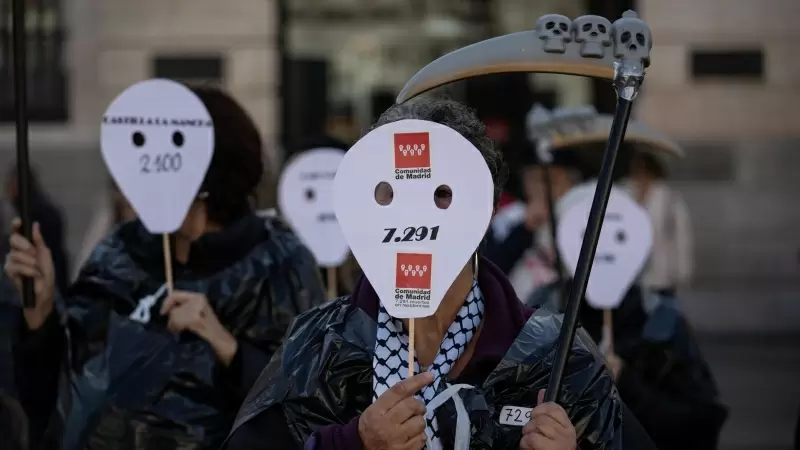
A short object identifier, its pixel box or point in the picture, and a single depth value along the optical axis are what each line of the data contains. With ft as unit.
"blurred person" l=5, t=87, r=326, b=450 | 20.36
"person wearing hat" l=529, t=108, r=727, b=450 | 27.11
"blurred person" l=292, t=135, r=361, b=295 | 31.03
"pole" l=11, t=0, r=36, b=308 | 19.93
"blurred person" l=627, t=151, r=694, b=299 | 55.14
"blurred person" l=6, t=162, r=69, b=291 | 44.40
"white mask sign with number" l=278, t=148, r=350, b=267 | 30.46
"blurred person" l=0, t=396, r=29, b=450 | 21.27
